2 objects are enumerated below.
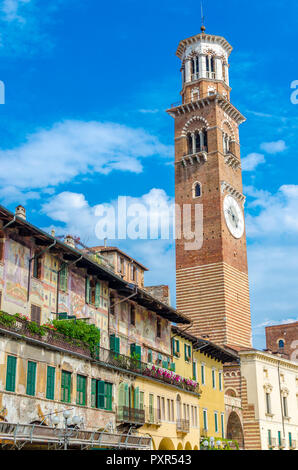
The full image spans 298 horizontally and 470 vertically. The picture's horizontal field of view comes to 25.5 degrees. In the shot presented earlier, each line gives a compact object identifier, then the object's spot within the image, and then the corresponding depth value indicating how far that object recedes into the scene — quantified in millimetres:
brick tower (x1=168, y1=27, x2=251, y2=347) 67125
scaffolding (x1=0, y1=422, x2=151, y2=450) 22688
